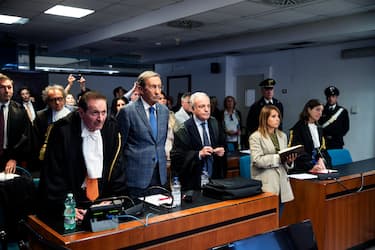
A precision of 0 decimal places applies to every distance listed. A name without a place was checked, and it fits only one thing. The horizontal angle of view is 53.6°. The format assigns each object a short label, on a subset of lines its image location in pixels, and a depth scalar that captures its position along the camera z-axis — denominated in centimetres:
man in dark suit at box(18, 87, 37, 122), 583
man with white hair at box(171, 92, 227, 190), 285
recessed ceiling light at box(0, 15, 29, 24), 571
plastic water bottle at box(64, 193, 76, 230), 175
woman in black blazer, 344
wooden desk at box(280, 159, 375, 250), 299
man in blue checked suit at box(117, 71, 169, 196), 251
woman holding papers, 285
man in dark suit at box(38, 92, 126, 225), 197
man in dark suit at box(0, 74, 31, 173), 307
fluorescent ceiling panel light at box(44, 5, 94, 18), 504
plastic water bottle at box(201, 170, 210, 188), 271
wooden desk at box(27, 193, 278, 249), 171
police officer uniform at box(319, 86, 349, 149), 532
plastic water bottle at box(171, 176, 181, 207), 217
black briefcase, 229
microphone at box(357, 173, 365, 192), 326
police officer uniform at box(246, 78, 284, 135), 545
